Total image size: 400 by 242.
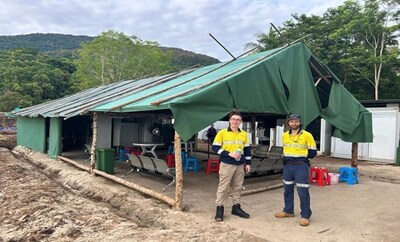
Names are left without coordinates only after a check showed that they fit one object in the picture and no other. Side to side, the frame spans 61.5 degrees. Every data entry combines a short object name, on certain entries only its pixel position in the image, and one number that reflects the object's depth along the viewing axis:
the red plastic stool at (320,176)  8.73
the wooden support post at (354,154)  10.36
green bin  9.73
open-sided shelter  6.32
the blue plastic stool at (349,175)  9.07
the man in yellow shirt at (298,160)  5.30
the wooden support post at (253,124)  13.76
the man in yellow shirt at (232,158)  5.46
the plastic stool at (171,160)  11.22
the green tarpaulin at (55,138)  13.45
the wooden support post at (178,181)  6.12
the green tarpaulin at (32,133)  15.74
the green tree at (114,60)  39.59
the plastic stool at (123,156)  13.16
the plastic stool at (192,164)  10.95
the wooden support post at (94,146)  9.92
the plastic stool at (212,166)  10.65
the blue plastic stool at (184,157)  11.31
